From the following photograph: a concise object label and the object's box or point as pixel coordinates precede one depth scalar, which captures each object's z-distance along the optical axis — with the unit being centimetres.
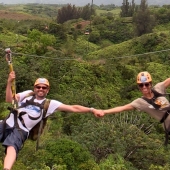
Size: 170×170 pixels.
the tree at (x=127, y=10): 6338
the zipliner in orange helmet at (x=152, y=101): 406
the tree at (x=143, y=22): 4706
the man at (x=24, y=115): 381
